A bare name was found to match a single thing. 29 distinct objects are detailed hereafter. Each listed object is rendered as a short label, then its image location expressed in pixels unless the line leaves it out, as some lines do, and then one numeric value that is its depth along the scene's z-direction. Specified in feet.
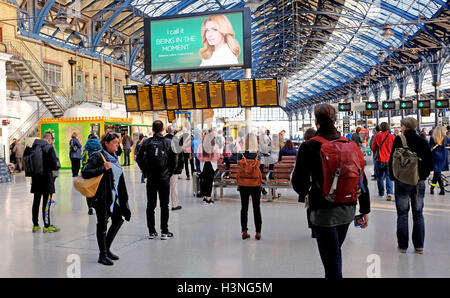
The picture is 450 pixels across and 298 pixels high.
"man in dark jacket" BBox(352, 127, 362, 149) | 48.81
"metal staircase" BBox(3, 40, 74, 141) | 71.26
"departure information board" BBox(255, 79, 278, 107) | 44.98
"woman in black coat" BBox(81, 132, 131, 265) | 14.69
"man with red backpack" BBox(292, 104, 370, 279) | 9.13
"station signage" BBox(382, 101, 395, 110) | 90.27
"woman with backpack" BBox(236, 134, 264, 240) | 18.27
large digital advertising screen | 46.44
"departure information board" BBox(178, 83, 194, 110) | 48.37
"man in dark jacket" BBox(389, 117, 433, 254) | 15.71
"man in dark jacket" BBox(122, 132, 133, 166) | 67.00
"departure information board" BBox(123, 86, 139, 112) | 50.78
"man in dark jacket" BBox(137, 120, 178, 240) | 18.57
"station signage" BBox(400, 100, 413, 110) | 88.02
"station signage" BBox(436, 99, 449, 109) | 84.94
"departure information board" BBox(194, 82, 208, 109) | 47.62
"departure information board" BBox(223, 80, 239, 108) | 46.42
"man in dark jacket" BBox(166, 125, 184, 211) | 27.05
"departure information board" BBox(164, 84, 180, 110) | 48.91
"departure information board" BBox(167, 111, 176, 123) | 53.50
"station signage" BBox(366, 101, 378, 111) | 91.15
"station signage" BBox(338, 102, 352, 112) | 94.50
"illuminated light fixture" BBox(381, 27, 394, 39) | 63.26
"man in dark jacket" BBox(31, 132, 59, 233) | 20.49
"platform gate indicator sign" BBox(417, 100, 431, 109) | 85.87
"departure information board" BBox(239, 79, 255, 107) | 45.47
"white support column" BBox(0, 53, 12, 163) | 60.76
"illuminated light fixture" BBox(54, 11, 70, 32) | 56.00
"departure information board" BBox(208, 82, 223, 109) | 46.93
